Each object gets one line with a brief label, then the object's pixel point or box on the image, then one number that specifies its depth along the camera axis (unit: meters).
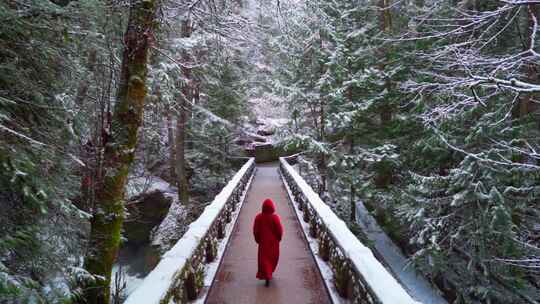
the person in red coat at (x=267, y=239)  6.52
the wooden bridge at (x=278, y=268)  4.15
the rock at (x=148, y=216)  20.02
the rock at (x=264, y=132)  37.09
